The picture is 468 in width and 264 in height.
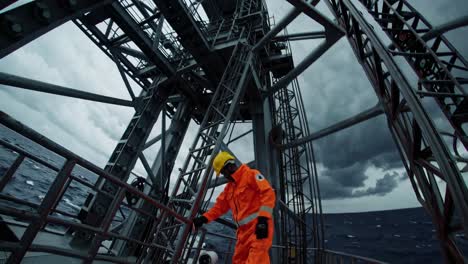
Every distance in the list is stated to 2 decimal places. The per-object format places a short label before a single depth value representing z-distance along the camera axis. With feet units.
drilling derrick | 7.84
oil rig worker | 7.51
